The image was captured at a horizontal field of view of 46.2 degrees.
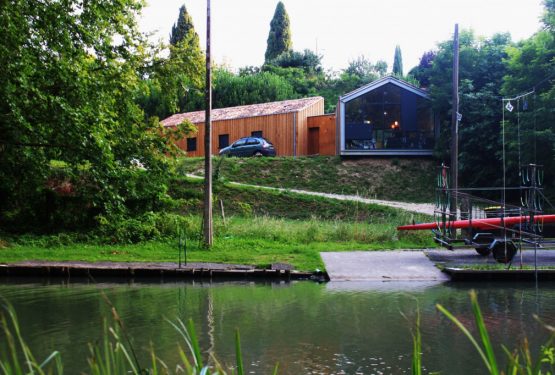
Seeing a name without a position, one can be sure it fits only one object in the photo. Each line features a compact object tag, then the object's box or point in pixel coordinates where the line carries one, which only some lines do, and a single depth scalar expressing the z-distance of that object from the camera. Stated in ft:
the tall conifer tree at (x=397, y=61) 251.39
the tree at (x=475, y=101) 109.40
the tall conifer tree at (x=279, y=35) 231.71
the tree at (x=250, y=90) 179.32
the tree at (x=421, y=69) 170.56
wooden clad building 136.15
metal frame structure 54.90
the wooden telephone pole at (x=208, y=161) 64.03
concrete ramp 52.34
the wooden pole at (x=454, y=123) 69.41
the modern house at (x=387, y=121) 124.36
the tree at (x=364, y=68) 211.82
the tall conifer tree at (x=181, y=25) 219.20
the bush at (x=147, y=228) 70.49
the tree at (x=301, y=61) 212.84
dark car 131.75
